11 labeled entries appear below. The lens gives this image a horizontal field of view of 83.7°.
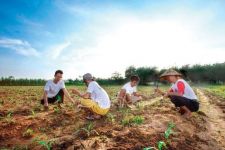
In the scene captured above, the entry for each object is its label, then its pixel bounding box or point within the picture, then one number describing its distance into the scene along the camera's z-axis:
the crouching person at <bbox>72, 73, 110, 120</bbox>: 3.02
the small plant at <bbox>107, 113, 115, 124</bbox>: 2.96
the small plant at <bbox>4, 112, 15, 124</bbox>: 2.91
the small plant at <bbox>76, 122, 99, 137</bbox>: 2.37
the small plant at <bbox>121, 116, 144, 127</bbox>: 2.78
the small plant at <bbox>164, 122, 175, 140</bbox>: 2.31
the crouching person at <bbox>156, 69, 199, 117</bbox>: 3.35
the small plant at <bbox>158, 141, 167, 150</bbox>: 1.95
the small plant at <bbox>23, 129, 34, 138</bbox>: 2.49
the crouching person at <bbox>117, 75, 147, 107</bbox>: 3.97
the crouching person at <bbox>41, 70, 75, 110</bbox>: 3.85
